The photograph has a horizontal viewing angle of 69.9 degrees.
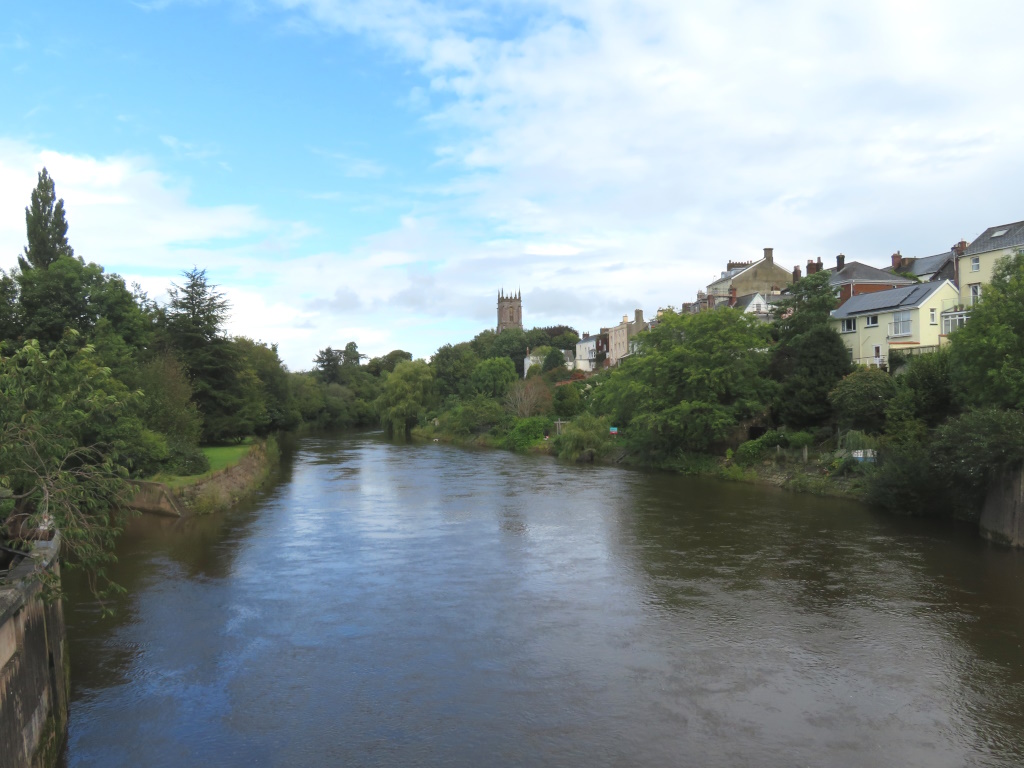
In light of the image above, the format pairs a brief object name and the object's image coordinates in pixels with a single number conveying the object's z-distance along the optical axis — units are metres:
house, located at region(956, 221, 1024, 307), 42.38
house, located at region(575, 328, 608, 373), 99.50
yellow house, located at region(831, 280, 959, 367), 42.34
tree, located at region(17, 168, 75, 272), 46.53
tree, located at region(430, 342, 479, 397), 85.50
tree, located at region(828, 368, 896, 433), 35.16
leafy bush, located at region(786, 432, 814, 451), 38.81
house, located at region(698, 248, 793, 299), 71.12
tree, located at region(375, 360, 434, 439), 83.38
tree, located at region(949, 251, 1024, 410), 25.53
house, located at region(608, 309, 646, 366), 86.22
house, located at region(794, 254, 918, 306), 52.53
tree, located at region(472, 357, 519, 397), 78.19
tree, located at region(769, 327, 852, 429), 40.19
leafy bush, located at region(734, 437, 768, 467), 40.94
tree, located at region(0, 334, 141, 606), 10.15
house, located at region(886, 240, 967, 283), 57.31
